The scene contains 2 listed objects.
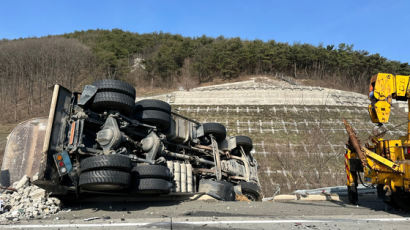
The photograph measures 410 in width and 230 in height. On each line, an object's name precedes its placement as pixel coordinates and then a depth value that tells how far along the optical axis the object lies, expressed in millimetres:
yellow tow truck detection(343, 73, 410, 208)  4824
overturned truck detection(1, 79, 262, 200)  4418
